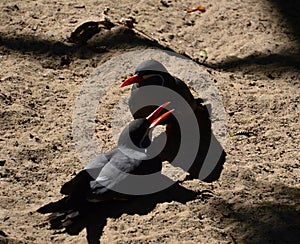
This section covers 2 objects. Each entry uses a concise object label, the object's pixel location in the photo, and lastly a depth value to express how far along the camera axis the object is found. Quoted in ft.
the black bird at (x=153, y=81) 35.40
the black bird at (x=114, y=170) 29.53
